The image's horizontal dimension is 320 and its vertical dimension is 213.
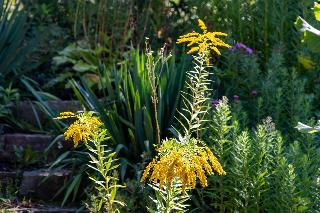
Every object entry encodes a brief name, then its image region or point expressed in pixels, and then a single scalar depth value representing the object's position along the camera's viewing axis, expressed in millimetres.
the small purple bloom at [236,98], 5859
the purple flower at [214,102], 5676
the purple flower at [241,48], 6496
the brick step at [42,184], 5926
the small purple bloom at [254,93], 6133
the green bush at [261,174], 4379
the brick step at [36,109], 6926
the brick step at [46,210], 5562
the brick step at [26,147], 6457
